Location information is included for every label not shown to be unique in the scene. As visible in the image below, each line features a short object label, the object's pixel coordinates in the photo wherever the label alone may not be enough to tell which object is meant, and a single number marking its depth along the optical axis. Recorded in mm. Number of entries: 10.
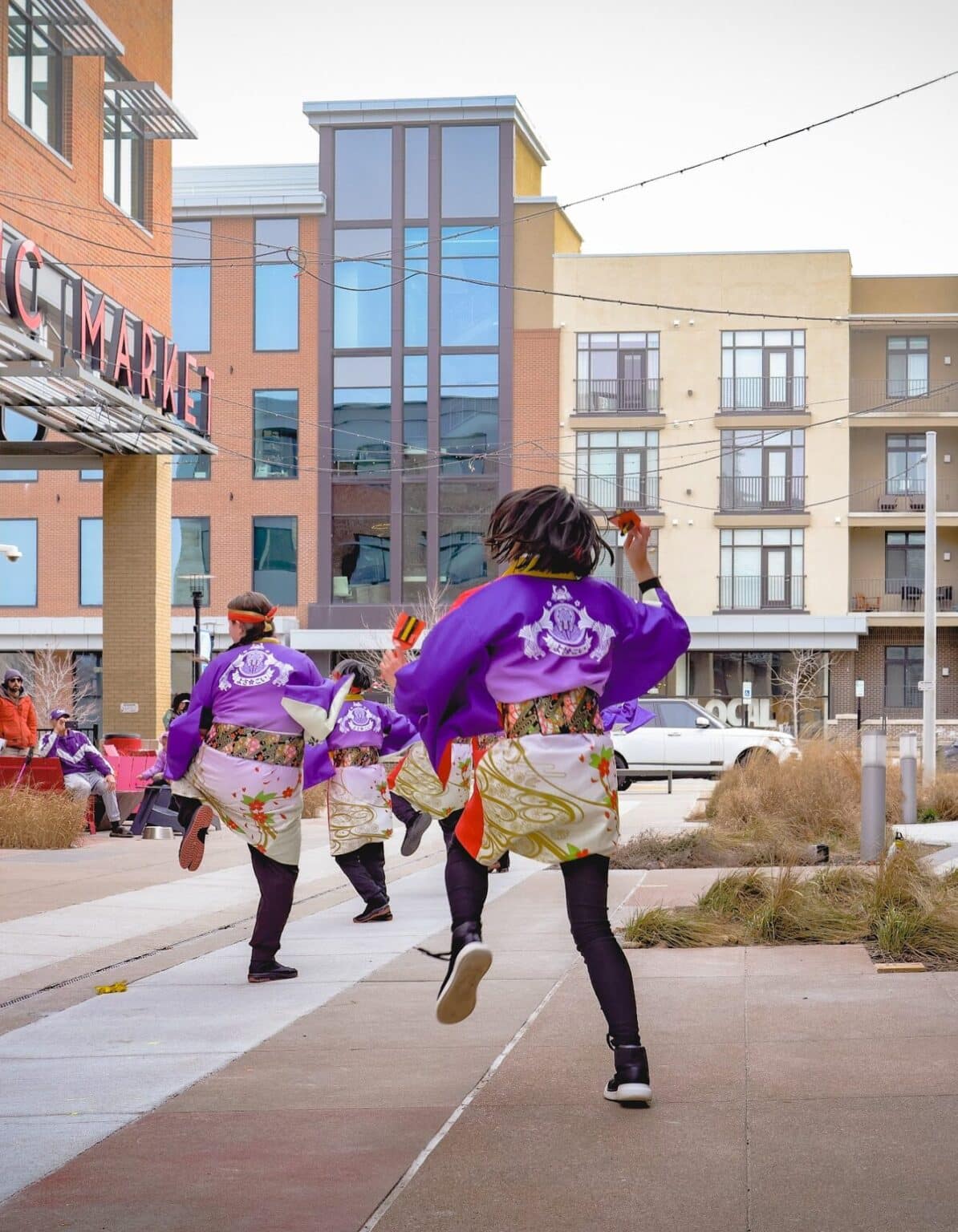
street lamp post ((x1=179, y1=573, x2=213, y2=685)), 28581
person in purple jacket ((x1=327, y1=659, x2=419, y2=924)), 9805
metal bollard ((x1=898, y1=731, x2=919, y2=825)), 15664
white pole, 23750
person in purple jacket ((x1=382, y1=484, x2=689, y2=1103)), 4961
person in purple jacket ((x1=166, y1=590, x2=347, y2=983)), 7777
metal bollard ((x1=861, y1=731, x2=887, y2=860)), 11961
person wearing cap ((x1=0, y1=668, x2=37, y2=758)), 18297
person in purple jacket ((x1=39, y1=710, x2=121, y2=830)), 17281
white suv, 29188
